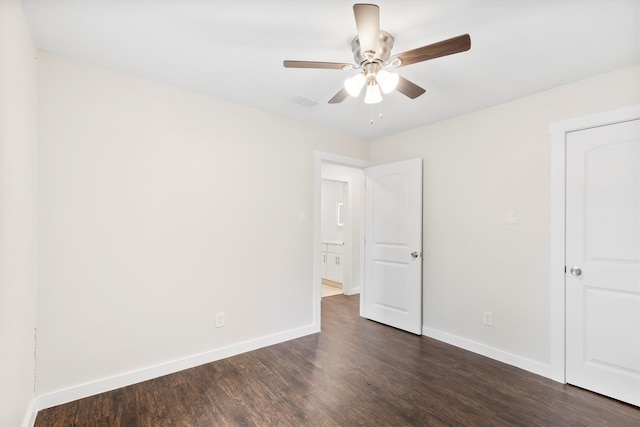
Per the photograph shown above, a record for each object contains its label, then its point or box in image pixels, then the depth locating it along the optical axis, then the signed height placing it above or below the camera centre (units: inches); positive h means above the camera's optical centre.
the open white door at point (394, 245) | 140.7 -15.1
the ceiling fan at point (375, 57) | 57.9 +35.0
